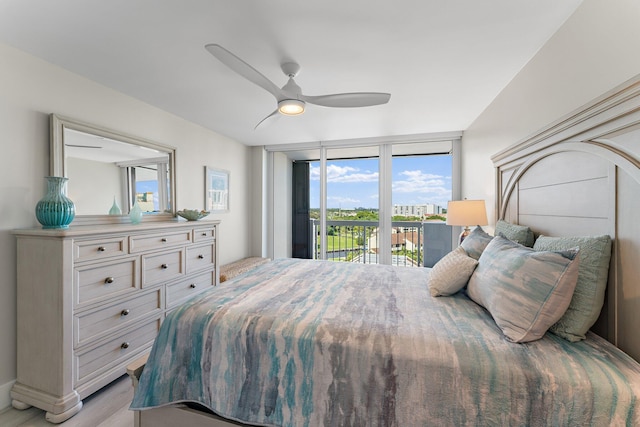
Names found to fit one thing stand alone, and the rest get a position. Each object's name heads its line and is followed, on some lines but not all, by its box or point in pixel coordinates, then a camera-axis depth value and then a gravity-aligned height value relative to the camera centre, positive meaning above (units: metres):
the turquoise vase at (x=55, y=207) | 1.70 +0.02
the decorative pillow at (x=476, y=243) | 1.76 -0.23
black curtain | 4.62 -0.05
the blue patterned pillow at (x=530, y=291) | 1.05 -0.36
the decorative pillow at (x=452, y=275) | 1.56 -0.41
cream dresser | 1.58 -0.70
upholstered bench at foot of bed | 3.30 -0.82
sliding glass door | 3.94 +0.18
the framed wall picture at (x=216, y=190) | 3.45 +0.30
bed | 0.91 -0.56
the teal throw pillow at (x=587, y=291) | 1.07 -0.35
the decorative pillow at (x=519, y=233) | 1.72 -0.16
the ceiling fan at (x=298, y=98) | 1.88 +0.86
